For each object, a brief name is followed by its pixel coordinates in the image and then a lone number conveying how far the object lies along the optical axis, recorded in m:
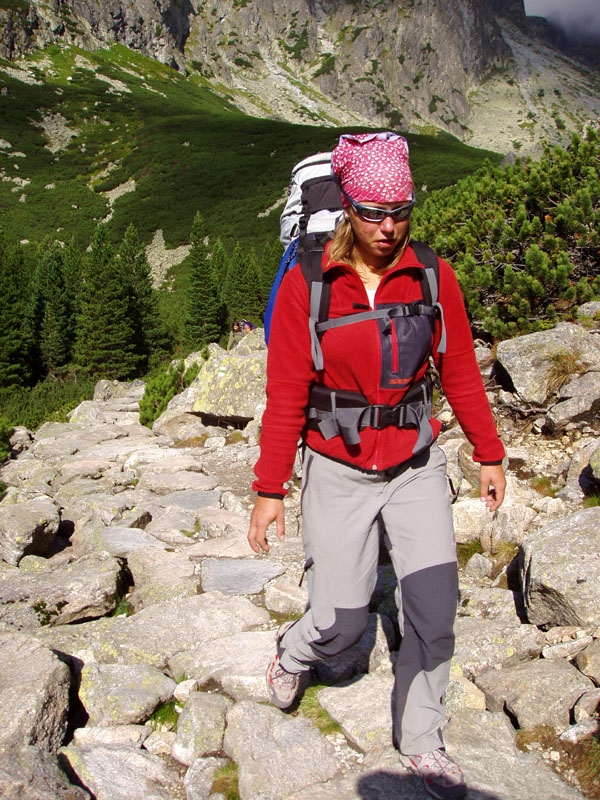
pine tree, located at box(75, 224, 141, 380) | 31.98
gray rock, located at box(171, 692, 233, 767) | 2.73
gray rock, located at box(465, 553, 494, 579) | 4.10
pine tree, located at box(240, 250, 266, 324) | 39.66
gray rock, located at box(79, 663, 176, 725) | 2.98
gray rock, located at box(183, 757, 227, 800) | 2.49
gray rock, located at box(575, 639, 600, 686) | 2.74
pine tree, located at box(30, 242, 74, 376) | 33.50
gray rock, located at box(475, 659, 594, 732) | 2.63
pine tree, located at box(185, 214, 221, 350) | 34.72
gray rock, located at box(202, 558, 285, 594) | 4.46
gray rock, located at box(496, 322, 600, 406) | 6.03
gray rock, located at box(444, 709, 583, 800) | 2.31
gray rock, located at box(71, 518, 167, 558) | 5.21
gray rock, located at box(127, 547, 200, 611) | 4.40
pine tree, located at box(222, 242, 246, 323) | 39.88
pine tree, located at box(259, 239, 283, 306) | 40.22
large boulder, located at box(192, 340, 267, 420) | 8.99
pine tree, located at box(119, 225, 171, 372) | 35.41
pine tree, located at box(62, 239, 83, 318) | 35.06
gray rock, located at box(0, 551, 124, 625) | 4.19
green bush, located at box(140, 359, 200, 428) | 11.63
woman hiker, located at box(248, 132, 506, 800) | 2.34
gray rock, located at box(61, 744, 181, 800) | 2.50
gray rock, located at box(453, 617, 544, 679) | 3.12
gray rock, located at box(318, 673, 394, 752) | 2.67
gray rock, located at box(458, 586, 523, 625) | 3.55
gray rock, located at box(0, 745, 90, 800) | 2.26
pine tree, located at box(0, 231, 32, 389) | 31.12
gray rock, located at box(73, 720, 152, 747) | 2.87
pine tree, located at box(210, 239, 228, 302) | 42.85
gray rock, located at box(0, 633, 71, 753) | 2.64
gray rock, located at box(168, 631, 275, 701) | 3.10
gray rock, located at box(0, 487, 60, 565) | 5.12
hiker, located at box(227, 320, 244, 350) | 19.01
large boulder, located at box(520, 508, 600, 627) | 3.14
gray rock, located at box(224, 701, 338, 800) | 2.47
